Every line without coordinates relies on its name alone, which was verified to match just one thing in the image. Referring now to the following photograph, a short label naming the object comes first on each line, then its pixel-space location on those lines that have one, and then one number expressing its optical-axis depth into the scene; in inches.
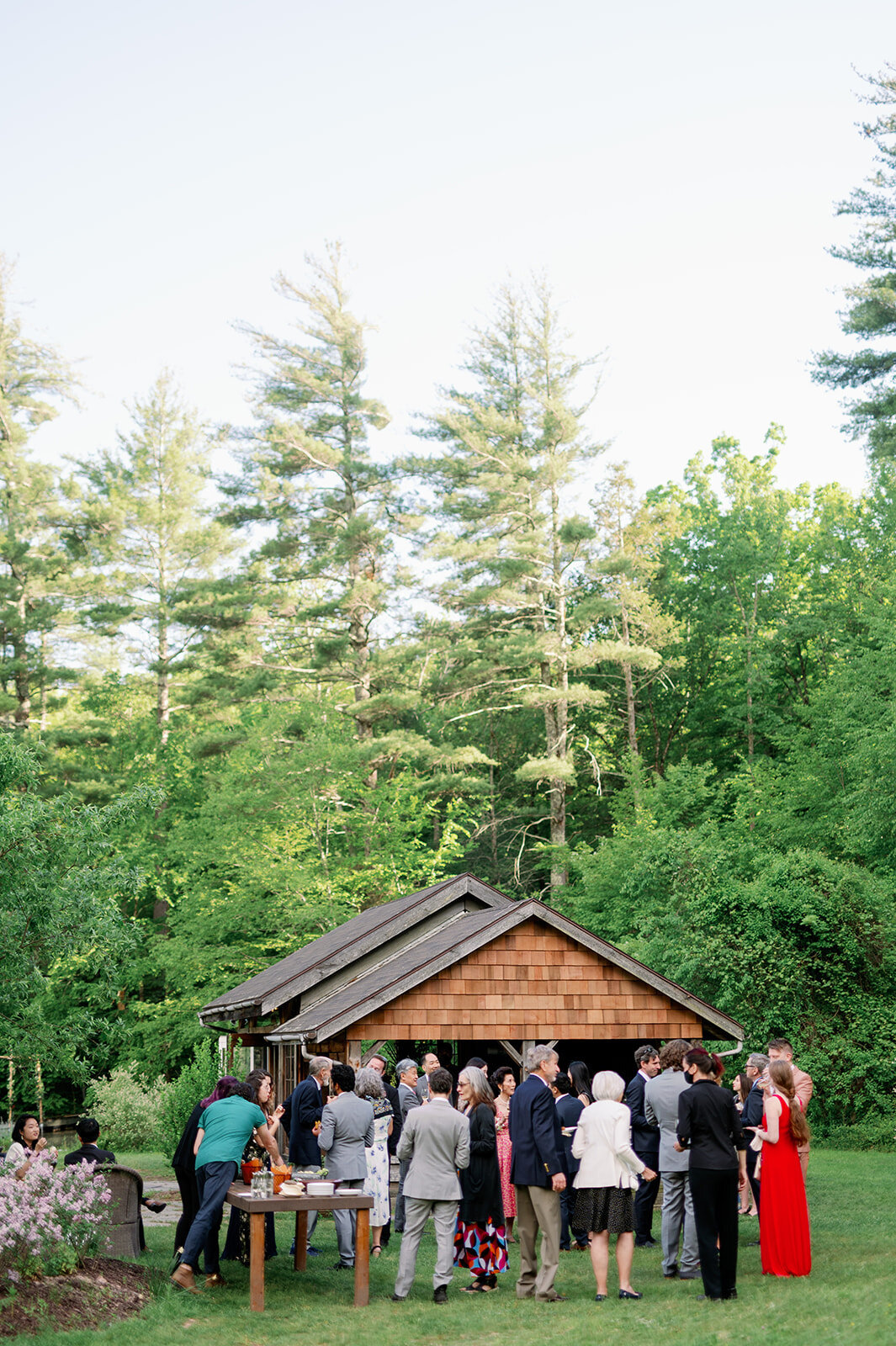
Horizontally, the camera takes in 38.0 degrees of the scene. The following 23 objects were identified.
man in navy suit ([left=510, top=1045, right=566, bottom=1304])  359.3
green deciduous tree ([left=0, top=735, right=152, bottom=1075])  471.8
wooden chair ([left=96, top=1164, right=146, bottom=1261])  415.5
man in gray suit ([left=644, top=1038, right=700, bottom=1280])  390.3
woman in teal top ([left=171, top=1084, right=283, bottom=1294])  374.0
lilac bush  347.3
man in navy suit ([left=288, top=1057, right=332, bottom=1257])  453.4
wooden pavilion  608.1
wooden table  356.8
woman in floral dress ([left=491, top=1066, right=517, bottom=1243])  433.7
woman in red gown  364.8
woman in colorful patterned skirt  382.9
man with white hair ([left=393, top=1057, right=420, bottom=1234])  472.4
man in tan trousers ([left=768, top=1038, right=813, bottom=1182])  417.1
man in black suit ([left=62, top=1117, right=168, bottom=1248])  403.5
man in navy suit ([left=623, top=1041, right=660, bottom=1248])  454.3
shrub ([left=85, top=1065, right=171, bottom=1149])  1041.5
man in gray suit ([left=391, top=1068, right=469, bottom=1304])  368.8
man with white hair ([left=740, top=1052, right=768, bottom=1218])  446.0
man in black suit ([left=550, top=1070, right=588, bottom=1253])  436.8
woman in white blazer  358.0
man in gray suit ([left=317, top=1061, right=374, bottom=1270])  402.6
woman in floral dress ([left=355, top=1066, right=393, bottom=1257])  433.4
